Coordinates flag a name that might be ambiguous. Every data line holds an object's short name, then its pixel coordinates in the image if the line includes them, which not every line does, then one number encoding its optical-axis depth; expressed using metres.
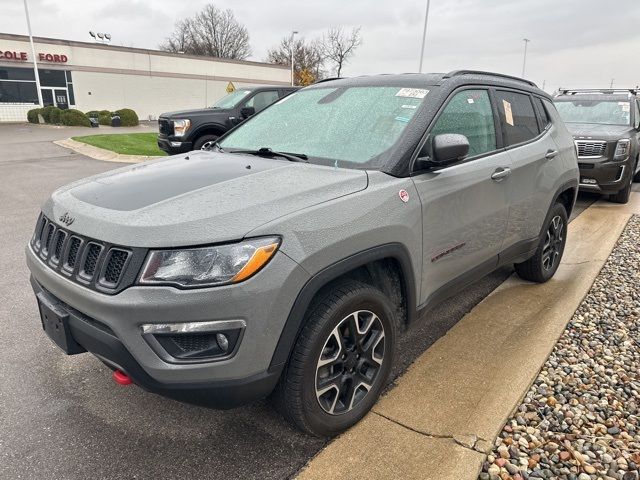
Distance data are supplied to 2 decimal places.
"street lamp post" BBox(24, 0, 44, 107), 29.20
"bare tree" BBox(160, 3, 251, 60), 63.47
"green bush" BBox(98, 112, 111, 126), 27.66
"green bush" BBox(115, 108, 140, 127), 27.00
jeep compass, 1.93
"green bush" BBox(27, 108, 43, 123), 27.99
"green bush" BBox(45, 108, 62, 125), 26.41
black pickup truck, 10.17
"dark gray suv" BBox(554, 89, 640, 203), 8.01
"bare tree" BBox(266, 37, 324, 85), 55.45
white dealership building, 31.70
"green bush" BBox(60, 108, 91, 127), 25.12
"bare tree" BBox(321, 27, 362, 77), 57.31
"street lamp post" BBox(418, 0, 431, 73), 31.48
